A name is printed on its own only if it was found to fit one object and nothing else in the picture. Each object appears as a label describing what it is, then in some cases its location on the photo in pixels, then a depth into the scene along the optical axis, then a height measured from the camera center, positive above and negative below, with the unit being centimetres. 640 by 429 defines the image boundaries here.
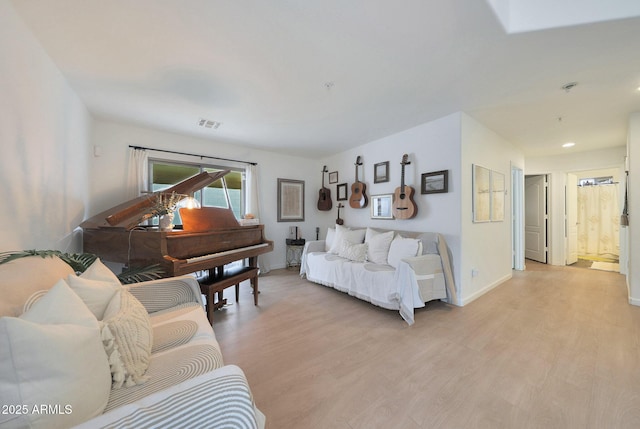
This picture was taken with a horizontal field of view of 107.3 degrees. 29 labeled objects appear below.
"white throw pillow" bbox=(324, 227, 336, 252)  393 -43
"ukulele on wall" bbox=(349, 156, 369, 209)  415 +32
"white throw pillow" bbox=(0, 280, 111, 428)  57 -40
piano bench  230 -72
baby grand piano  198 -21
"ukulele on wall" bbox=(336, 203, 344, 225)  466 -13
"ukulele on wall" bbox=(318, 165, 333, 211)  491 +29
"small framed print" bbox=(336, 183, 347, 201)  464 +43
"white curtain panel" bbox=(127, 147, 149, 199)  331 +61
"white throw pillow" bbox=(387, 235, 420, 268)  279 -45
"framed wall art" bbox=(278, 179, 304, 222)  480 +29
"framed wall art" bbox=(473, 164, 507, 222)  311 +24
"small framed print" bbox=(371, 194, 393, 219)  376 +11
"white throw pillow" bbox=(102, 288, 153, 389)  88 -51
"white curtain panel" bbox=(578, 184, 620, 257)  579 -26
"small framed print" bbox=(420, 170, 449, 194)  301 +40
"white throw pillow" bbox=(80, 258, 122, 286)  123 -31
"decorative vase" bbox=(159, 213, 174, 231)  235 -6
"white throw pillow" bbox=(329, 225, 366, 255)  363 -38
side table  466 -76
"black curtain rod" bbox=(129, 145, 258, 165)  340 +98
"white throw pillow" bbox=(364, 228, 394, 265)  313 -46
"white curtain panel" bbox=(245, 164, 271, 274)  434 +32
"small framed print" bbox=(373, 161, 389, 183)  380 +67
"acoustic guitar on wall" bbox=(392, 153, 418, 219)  334 +15
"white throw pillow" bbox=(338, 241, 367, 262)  328 -55
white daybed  252 -68
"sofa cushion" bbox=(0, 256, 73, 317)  80 -25
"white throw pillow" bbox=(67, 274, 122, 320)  102 -34
